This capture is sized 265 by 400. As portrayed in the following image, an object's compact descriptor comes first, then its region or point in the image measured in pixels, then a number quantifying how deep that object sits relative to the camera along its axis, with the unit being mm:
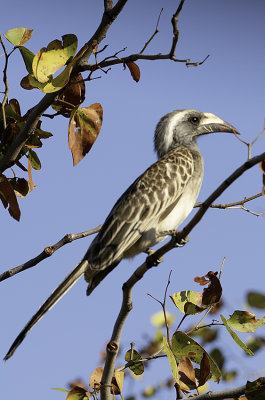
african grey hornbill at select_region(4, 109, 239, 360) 7965
